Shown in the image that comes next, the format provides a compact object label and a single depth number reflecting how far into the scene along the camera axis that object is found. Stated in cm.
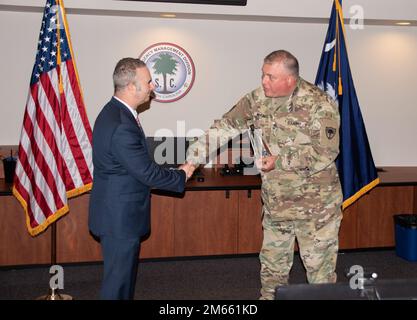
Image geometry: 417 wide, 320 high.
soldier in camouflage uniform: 340
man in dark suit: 291
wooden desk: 469
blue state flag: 471
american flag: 408
